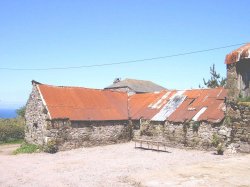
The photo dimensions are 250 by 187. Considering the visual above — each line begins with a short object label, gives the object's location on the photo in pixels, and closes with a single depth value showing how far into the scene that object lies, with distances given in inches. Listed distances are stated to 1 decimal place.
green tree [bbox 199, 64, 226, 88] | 1683.1
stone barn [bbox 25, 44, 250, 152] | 784.3
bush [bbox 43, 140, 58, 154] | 820.6
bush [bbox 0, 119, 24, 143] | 1096.2
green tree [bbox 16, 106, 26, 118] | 1649.4
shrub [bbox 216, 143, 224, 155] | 749.9
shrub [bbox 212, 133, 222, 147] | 780.0
